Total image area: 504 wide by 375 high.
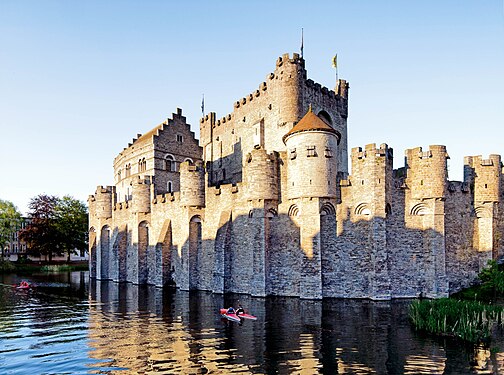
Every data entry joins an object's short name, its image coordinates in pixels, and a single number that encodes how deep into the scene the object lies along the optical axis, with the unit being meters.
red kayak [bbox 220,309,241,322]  21.68
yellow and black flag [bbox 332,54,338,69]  45.01
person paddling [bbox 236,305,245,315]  22.17
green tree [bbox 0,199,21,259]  71.06
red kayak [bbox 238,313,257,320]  21.78
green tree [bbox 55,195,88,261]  70.53
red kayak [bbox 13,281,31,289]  39.56
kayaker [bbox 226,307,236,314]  22.41
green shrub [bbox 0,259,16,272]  62.03
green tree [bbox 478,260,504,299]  24.97
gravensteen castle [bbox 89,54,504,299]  27.19
